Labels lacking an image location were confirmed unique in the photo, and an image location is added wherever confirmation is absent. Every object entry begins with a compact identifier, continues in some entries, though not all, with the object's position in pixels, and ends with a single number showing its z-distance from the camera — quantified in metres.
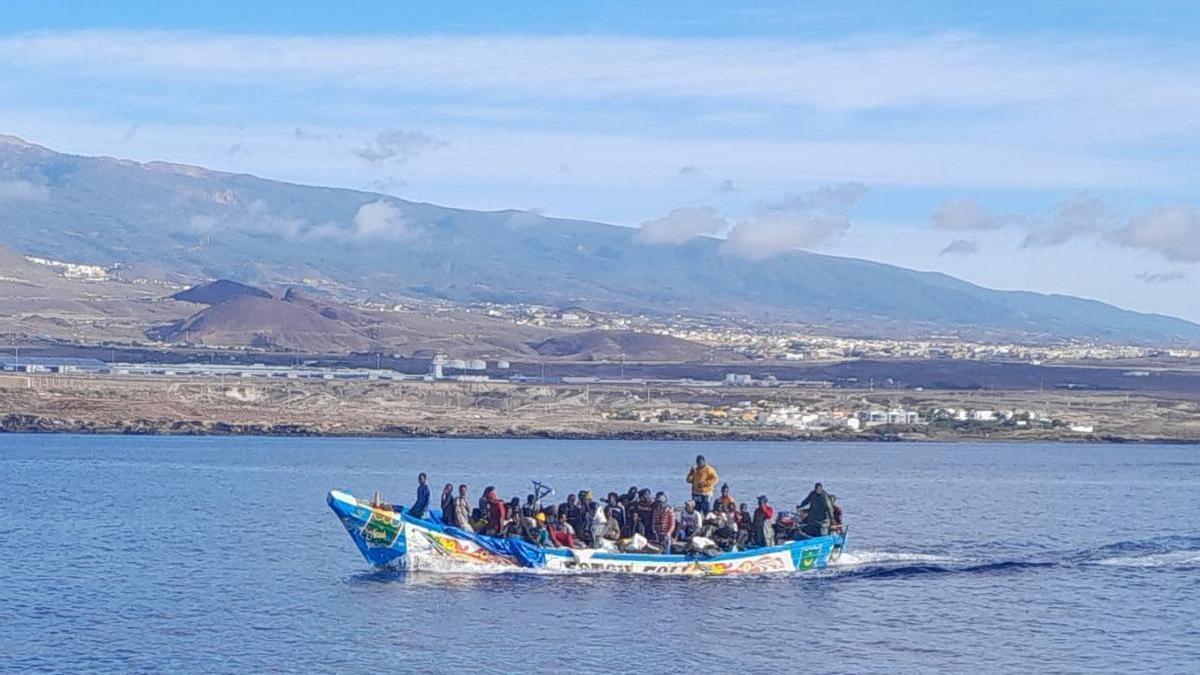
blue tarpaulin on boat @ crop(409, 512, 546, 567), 39.25
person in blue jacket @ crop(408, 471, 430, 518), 39.81
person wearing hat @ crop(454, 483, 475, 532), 39.34
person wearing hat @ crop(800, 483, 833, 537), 42.12
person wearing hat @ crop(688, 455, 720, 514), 41.91
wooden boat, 39.06
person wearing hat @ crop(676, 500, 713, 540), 41.16
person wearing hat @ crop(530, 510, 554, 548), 40.12
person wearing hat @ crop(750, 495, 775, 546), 41.59
